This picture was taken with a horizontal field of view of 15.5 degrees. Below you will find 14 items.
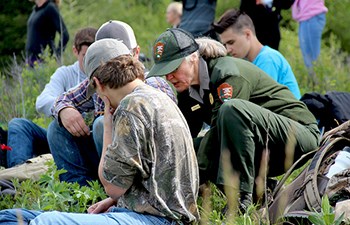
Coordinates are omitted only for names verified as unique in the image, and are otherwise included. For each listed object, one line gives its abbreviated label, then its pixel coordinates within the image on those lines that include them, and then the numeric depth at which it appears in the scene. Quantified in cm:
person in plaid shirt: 835
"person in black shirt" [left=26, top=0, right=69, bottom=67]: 1583
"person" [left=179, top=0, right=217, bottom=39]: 1290
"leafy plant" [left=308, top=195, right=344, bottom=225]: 608
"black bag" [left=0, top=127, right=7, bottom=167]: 949
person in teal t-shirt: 990
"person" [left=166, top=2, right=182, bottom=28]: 1728
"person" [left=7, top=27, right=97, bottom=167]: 955
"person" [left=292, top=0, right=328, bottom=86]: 1414
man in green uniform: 723
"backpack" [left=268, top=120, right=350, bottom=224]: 670
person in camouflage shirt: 608
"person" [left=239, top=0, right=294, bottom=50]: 1209
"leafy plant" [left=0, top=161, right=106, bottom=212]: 759
